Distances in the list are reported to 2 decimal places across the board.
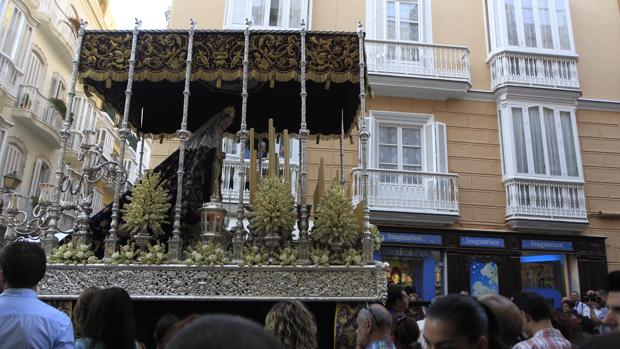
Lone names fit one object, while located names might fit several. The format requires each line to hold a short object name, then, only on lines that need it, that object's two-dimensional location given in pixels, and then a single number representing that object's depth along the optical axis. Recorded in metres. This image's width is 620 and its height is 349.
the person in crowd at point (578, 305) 8.94
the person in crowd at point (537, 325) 3.26
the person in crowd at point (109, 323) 2.53
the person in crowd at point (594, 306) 7.98
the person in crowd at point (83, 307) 3.01
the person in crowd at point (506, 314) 2.71
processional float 5.27
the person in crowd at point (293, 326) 2.91
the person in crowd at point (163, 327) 3.46
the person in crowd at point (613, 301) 2.79
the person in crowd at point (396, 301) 5.35
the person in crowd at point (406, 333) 4.25
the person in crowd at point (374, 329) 3.46
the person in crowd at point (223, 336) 0.90
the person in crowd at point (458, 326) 1.91
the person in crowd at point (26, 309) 2.65
